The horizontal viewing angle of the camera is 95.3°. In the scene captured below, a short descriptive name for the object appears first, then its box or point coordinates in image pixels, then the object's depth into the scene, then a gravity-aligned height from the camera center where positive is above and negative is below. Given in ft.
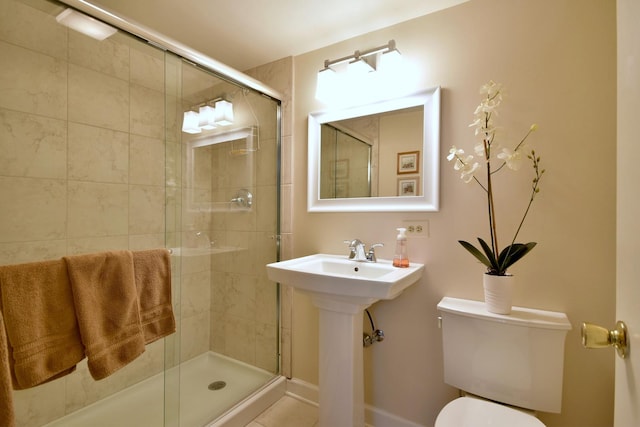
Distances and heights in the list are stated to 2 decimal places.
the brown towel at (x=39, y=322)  2.81 -1.18
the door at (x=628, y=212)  1.39 +0.00
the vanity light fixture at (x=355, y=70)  5.01 +2.54
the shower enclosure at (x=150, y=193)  4.42 +0.28
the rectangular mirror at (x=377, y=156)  4.78 +0.97
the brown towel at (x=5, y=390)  2.55 -1.62
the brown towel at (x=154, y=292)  3.96 -1.17
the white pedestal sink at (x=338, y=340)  4.12 -1.96
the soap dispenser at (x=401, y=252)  4.71 -0.69
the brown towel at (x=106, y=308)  3.27 -1.21
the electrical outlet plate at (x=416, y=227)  4.81 -0.28
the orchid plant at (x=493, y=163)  3.70 +0.63
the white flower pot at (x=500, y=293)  3.72 -1.06
